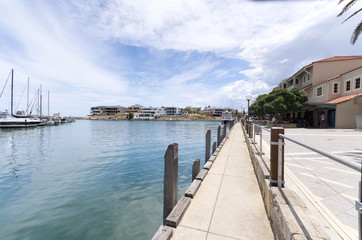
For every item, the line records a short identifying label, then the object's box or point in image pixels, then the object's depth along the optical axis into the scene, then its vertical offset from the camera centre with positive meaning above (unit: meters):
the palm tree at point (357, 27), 10.80 +6.26
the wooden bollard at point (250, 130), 10.37 -0.74
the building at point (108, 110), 154.38 +5.14
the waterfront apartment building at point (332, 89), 20.17 +4.20
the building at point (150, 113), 138.88 +2.85
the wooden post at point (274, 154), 3.20 -0.67
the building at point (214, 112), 153.27 +4.80
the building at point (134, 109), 153.25 +6.40
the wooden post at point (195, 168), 5.70 -1.70
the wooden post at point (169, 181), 3.59 -1.35
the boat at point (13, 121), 42.73 -1.78
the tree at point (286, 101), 25.28 +2.54
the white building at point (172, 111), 145.00 +4.77
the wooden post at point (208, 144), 8.35 -1.32
